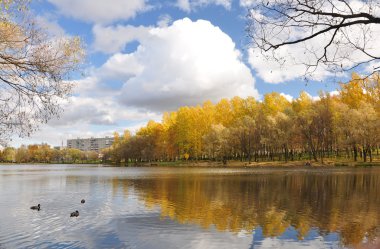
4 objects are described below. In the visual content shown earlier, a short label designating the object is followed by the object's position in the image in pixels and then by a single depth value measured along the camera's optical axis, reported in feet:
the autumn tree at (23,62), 45.80
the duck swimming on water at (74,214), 79.36
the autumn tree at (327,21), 30.48
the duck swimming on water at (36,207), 89.04
